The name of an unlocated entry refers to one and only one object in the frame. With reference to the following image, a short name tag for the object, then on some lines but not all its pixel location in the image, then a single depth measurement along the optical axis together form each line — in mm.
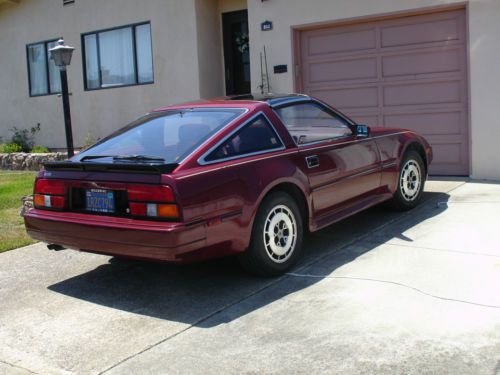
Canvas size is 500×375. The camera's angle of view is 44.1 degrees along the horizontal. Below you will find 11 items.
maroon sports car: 4543
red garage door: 9375
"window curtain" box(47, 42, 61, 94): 14328
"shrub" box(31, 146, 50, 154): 13993
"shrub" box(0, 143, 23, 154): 14312
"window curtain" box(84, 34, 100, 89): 13625
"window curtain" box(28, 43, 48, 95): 14616
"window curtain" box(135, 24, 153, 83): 12656
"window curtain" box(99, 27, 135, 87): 13055
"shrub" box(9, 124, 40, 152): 14821
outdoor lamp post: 8070
